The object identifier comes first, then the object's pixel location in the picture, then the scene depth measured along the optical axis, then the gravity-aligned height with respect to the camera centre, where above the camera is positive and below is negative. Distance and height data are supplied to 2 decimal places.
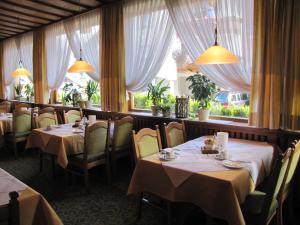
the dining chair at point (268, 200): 1.64 -0.72
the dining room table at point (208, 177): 1.73 -0.58
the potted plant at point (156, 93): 3.95 +0.12
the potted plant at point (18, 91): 7.77 +0.25
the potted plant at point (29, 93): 7.44 +0.19
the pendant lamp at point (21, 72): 5.18 +0.55
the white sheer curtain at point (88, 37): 4.81 +1.24
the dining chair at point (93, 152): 3.10 -0.67
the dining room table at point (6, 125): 4.77 -0.49
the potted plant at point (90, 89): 5.34 +0.23
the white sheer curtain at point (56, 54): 5.65 +1.04
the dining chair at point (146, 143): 2.37 -0.42
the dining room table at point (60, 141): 3.17 -0.55
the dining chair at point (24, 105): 6.68 -0.16
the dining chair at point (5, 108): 6.11 -0.22
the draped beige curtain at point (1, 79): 8.11 +0.66
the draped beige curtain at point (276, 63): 2.58 +0.41
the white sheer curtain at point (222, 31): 2.95 +0.87
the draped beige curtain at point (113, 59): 4.34 +0.72
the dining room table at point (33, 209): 1.38 -0.62
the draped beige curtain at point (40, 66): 6.23 +0.85
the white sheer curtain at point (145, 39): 3.77 +0.96
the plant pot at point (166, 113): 3.78 -0.19
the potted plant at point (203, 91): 3.35 +0.13
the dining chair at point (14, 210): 1.11 -0.50
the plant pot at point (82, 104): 5.26 -0.09
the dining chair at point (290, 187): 1.82 -0.71
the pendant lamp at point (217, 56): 2.36 +0.42
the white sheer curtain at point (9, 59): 7.47 +1.23
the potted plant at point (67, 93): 5.85 +0.16
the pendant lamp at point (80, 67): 3.72 +0.48
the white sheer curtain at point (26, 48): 6.76 +1.40
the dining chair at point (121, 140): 3.42 -0.56
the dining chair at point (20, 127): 4.52 -0.51
